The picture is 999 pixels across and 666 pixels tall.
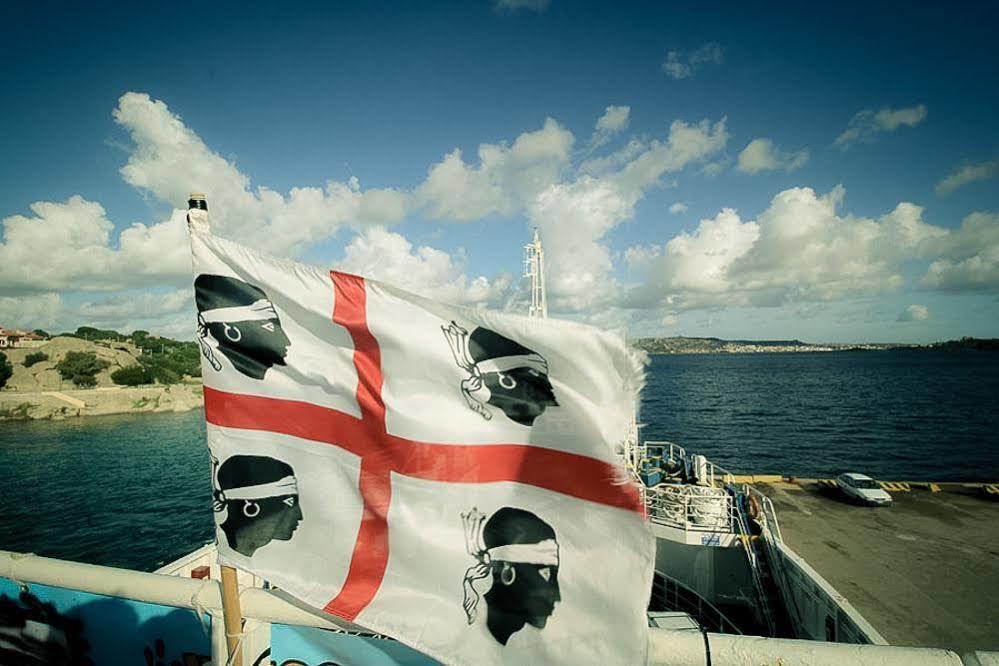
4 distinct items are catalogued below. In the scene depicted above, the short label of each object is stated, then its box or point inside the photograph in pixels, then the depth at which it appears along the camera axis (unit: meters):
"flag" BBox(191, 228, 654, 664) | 2.59
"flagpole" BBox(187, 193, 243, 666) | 2.56
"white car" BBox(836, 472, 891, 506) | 20.84
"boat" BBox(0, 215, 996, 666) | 2.37
